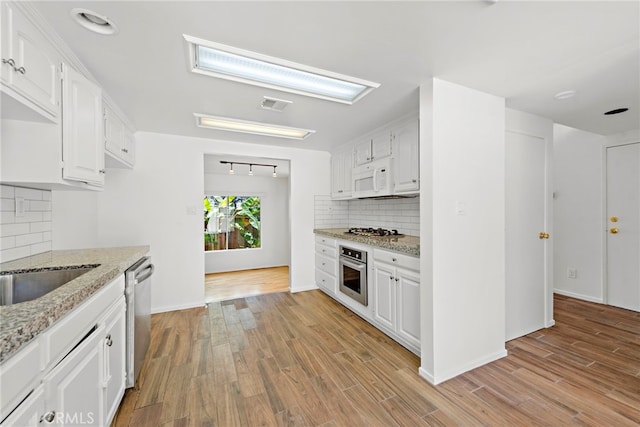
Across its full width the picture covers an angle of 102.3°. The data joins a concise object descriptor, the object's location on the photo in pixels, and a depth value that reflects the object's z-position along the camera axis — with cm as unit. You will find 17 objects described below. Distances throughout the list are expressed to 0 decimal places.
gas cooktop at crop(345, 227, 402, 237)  324
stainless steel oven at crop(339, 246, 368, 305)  291
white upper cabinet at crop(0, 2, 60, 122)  113
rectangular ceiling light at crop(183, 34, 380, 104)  160
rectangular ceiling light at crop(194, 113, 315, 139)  279
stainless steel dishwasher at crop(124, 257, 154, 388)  176
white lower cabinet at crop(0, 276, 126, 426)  79
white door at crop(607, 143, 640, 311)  316
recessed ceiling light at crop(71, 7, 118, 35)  127
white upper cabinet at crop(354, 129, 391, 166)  301
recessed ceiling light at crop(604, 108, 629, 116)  249
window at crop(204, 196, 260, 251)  573
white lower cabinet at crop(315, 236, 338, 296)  362
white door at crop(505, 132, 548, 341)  250
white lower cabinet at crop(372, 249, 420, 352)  223
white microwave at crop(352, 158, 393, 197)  295
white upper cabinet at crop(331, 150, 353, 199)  379
